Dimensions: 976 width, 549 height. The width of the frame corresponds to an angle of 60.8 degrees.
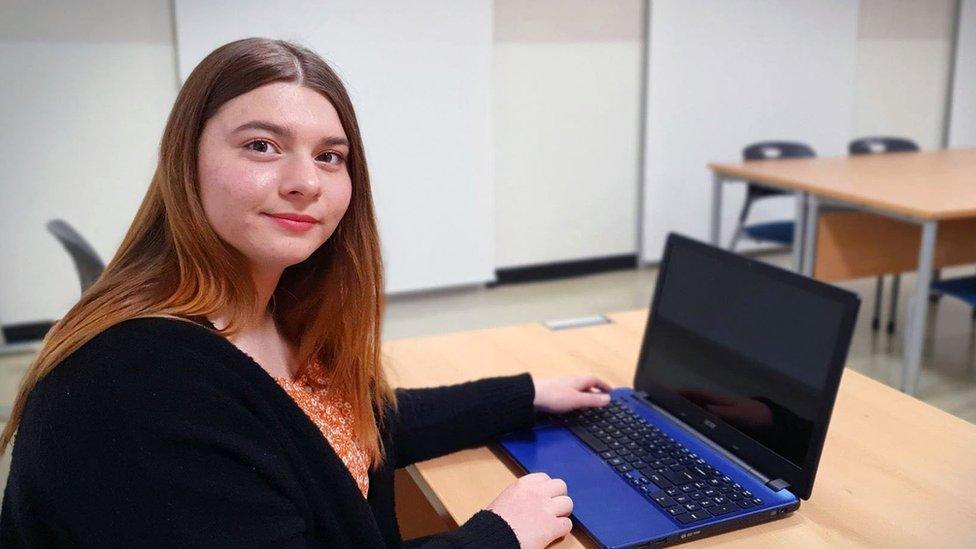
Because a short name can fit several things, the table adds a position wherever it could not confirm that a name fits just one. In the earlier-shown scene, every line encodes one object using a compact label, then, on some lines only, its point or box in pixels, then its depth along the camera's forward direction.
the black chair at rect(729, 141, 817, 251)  3.93
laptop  1.02
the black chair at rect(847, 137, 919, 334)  4.52
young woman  0.79
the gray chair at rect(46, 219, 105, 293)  2.14
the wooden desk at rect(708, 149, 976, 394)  2.89
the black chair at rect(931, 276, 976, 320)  2.91
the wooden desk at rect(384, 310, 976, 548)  1.00
